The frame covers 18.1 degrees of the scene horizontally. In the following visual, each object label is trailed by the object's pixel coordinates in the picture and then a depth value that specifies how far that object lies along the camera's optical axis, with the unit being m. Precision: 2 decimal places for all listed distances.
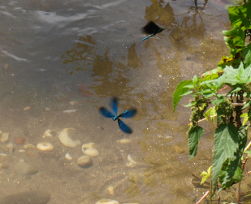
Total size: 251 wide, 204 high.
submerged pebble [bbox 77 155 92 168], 6.35
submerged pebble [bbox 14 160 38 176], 6.20
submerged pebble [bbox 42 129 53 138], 6.75
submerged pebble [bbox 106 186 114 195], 5.90
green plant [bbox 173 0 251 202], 3.58
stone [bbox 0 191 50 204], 5.79
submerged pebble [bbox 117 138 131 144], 6.65
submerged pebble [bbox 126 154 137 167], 6.29
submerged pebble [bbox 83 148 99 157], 6.49
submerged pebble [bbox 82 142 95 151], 6.61
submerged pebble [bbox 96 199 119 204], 5.68
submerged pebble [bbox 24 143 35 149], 6.57
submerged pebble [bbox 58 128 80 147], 6.64
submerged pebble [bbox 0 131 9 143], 6.64
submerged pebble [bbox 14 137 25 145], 6.62
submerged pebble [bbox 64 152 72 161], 6.46
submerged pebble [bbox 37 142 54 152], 6.57
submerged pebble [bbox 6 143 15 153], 6.52
